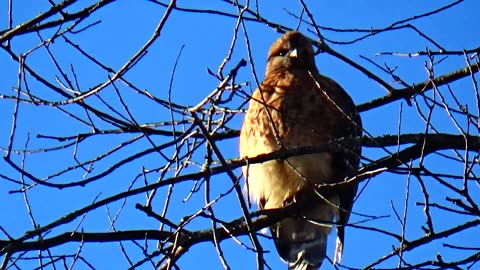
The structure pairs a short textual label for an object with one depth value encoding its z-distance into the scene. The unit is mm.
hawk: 11000
